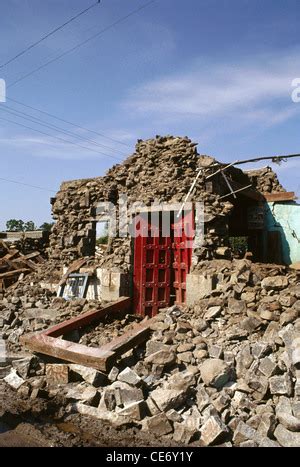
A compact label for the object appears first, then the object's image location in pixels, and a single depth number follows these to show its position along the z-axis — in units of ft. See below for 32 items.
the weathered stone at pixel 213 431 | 14.33
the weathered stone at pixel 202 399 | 16.19
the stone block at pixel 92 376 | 19.13
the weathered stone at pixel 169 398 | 16.44
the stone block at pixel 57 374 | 20.36
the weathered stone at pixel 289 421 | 14.03
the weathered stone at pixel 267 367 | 16.55
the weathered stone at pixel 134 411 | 16.08
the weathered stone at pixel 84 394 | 17.83
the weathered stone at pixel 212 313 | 22.52
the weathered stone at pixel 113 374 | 19.21
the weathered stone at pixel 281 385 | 15.60
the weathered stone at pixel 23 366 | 21.26
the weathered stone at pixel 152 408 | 16.39
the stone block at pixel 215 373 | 17.22
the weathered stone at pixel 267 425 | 14.37
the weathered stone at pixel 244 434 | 14.26
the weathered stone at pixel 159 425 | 15.33
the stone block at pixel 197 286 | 25.38
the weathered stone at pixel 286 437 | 13.82
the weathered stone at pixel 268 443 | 13.92
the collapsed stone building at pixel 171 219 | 28.55
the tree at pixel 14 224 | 185.37
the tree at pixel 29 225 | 187.80
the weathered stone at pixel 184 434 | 14.74
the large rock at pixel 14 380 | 20.10
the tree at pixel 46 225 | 175.82
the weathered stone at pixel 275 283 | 21.62
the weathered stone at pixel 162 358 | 19.42
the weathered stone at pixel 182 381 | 17.28
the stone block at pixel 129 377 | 18.03
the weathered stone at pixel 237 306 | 21.77
